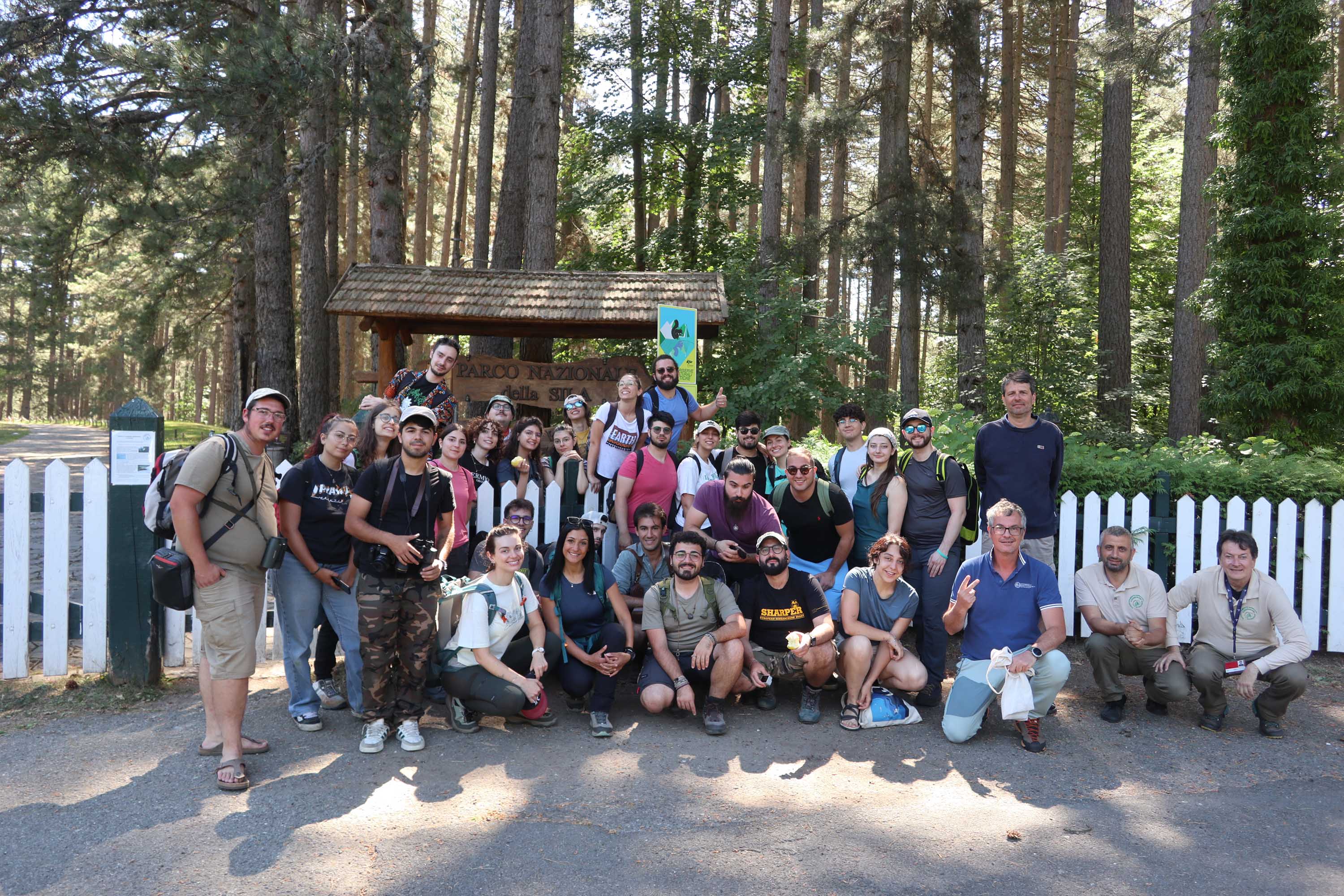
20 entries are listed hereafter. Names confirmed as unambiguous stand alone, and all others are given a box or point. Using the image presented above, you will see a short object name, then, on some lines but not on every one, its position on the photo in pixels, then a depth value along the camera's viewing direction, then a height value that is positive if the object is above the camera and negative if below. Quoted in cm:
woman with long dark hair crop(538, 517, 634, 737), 548 -123
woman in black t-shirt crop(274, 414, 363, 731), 507 -81
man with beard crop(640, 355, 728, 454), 738 +17
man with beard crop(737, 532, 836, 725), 545 -129
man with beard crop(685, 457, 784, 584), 574 -64
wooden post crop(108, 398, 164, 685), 553 -108
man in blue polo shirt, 515 -117
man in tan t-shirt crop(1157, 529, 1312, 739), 530 -126
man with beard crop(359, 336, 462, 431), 725 +22
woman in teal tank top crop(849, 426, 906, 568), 603 -51
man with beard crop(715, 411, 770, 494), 635 -18
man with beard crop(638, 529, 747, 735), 536 -132
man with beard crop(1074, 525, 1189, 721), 555 -123
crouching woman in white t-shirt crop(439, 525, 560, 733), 511 -135
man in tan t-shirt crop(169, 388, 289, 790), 435 -69
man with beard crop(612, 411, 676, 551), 624 -42
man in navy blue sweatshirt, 610 -25
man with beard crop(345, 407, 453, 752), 490 -91
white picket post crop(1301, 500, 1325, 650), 673 -105
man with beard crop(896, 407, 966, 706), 586 -71
